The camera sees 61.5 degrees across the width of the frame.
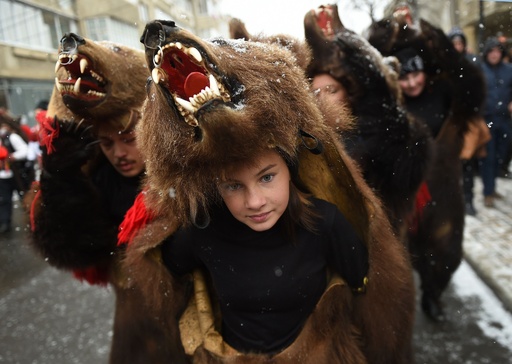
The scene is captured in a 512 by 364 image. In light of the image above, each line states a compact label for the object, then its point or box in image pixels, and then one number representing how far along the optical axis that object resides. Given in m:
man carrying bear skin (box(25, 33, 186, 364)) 1.76
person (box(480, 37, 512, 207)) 5.59
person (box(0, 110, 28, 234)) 6.58
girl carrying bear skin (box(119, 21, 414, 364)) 1.10
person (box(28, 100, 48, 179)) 5.95
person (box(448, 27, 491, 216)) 3.02
